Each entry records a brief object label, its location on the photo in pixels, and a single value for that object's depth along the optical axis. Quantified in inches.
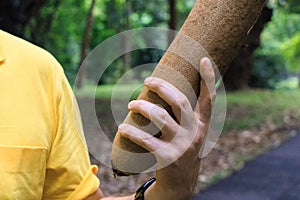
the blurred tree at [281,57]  679.7
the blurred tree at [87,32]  491.3
